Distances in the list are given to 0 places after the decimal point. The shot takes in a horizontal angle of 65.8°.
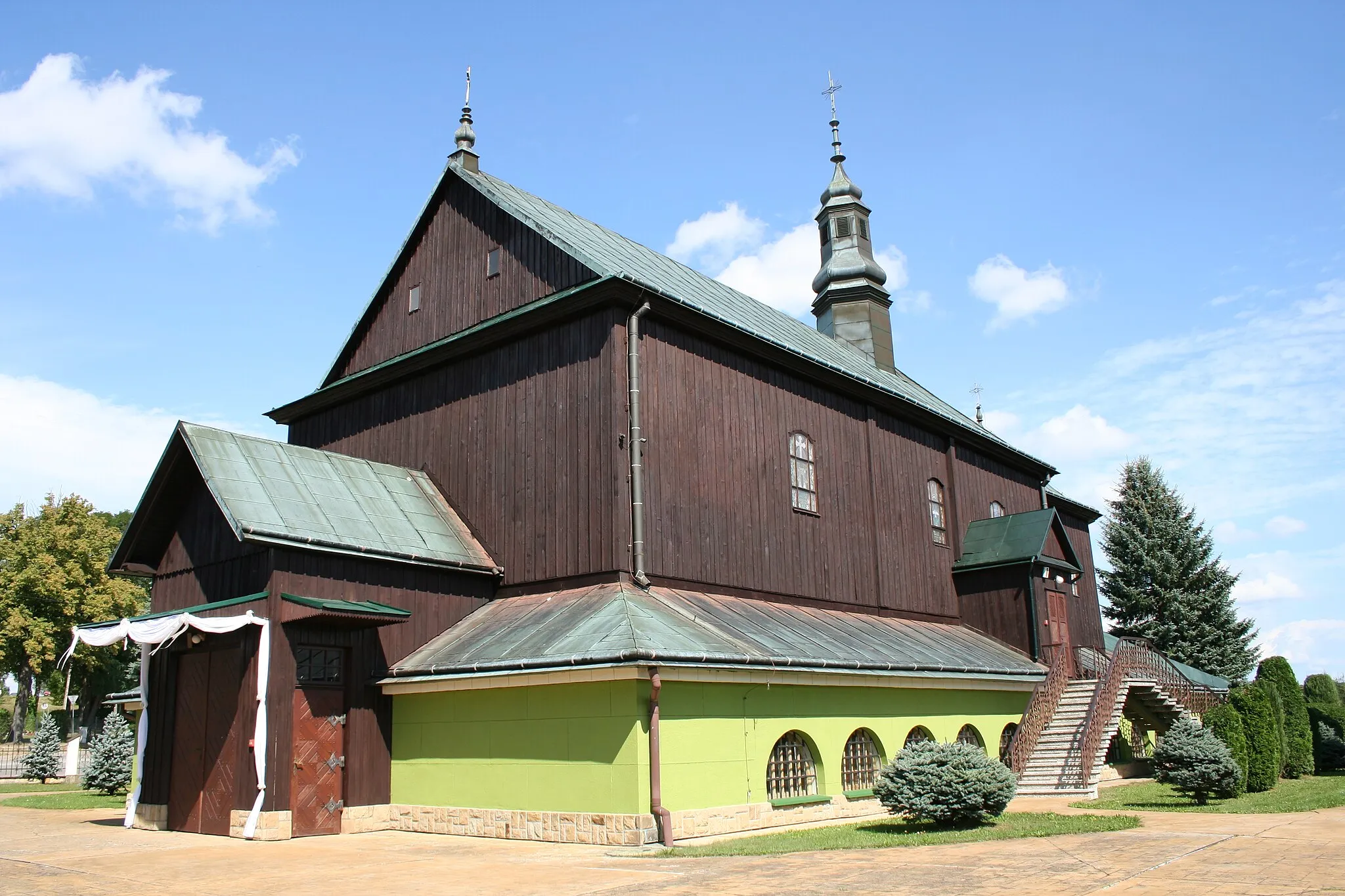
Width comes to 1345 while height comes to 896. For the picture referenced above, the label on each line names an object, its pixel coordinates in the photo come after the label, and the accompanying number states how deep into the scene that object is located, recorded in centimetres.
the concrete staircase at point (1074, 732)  1822
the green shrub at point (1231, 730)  1814
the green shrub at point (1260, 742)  1877
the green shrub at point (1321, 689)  3372
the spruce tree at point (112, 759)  2288
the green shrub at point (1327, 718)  2906
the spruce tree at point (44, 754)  2920
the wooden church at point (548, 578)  1338
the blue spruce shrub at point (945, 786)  1289
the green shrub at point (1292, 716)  2438
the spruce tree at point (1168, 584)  3434
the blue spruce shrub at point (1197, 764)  1609
